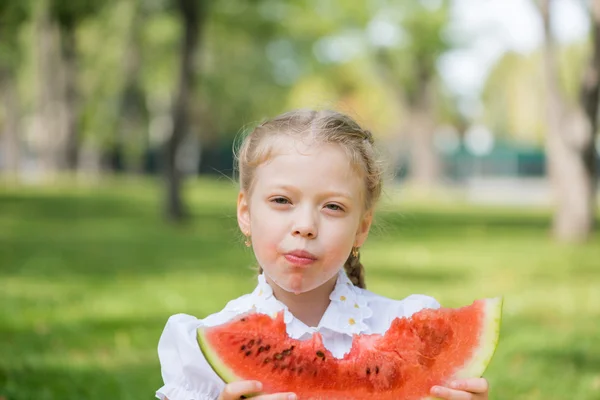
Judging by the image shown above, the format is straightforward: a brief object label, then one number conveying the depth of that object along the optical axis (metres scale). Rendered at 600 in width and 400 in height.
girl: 2.24
